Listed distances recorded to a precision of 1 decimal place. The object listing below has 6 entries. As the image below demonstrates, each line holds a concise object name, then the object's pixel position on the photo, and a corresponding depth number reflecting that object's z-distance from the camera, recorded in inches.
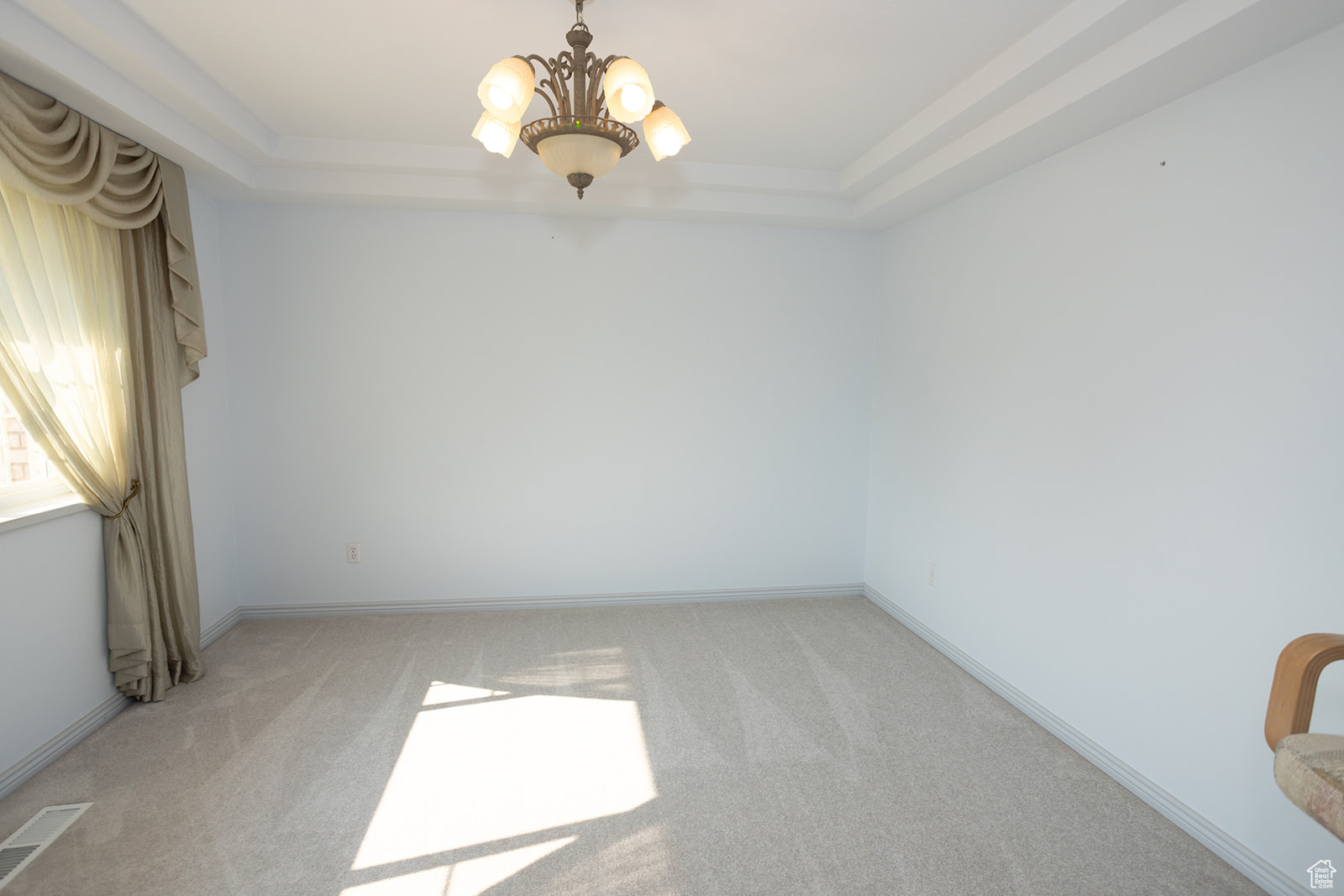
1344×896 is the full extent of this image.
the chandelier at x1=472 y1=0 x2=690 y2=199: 69.2
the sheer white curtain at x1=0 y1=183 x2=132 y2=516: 89.5
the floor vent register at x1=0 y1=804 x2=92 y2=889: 75.4
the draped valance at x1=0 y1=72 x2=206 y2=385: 82.3
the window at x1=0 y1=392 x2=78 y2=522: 91.9
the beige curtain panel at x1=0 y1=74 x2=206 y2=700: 88.8
